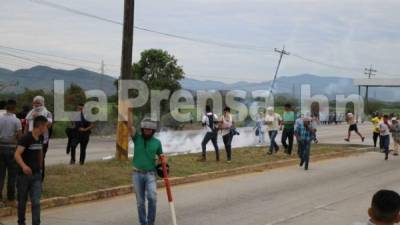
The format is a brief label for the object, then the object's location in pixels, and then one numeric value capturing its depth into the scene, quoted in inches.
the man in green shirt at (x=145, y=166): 344.5
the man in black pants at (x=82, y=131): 610.9
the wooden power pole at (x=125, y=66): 631.8
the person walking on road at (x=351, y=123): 1146.4
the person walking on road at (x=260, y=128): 1026.7
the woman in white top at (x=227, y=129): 713.0
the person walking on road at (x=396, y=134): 946.7
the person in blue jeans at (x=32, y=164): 324.2
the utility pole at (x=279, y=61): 1964.3
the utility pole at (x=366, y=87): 3205.2
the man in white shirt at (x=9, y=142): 402.9
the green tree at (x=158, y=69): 1749.5
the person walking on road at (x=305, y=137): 710.5
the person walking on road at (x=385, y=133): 881.3
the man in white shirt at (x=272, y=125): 831.1
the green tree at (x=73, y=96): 1411.2
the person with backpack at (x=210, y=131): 700.0
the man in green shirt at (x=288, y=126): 813.9
